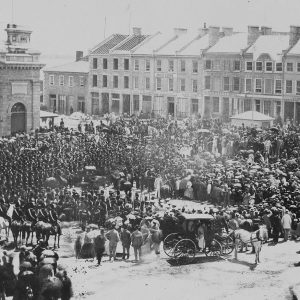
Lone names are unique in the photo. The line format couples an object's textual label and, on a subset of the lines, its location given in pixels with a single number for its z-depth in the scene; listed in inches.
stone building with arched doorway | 1996.8
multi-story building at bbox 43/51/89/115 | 3036.4
